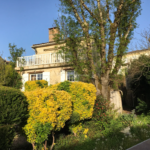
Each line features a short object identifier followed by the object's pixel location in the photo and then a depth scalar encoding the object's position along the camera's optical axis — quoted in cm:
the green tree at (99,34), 803
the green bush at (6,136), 306
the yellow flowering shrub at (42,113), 378
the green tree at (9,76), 1219
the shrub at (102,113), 674
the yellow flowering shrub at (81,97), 591
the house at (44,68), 1159
